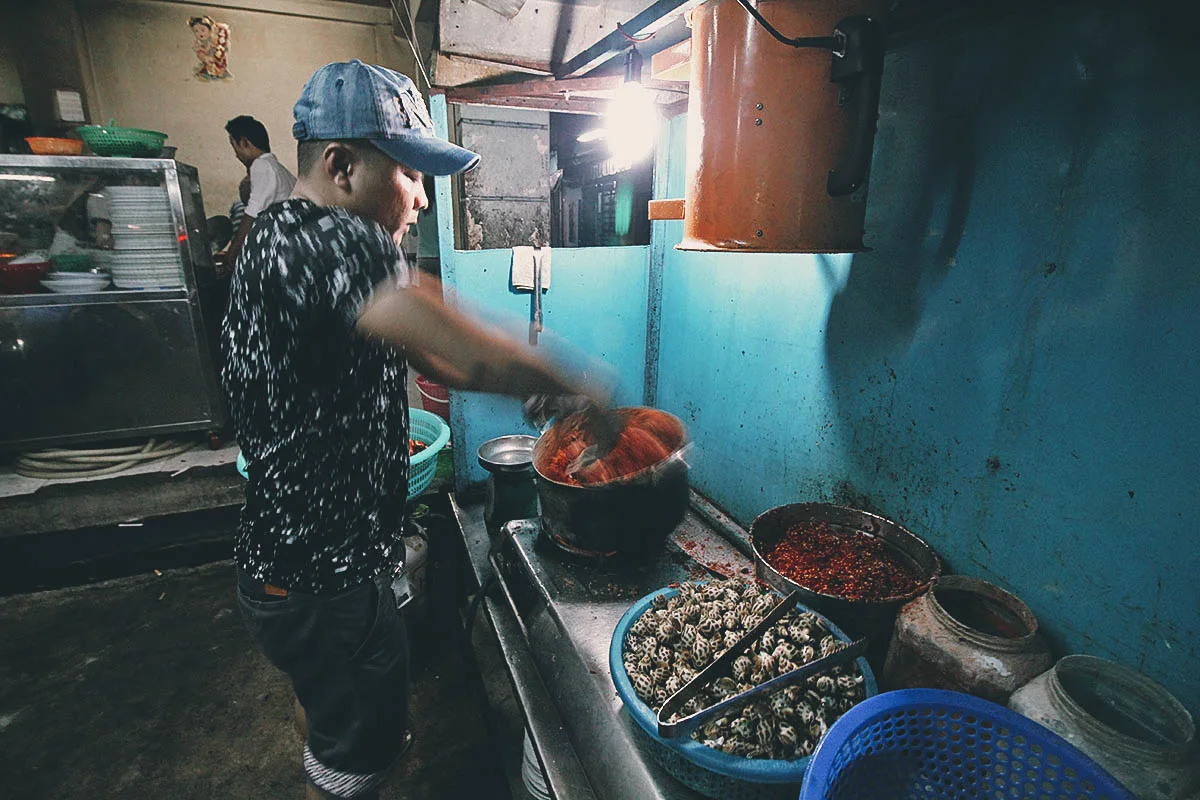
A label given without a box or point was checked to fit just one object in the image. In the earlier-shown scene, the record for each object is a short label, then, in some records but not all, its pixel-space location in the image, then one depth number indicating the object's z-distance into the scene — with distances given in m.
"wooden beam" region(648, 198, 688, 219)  2.40
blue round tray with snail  1.52
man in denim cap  1.45
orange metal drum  1.60
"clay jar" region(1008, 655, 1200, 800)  1.23
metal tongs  1.57
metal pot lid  3.50
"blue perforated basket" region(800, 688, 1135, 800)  1.24
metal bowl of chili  1.93
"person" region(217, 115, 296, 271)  5.49
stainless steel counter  1.89
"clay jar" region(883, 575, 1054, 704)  1.55
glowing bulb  3.25
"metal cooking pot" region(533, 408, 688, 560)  2.39
